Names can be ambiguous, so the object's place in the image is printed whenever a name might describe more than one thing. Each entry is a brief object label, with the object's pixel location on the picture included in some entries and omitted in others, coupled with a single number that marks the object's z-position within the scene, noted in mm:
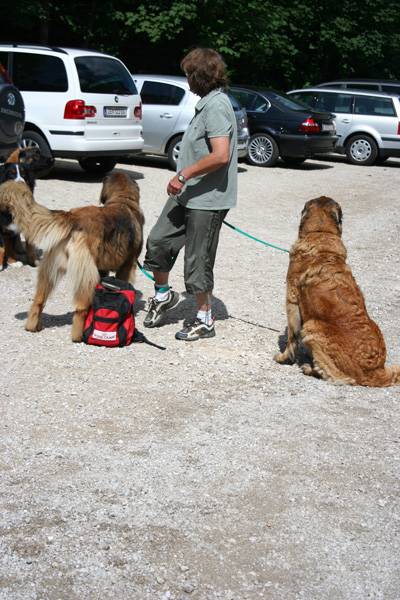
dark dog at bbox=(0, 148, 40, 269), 7785
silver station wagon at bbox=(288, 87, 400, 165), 19484
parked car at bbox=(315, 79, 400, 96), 23344
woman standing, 5609
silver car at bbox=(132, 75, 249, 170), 15750
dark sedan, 17844
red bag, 5996
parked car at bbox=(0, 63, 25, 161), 9328
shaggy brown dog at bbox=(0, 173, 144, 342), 5625
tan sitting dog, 5410
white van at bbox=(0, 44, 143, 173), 12789
